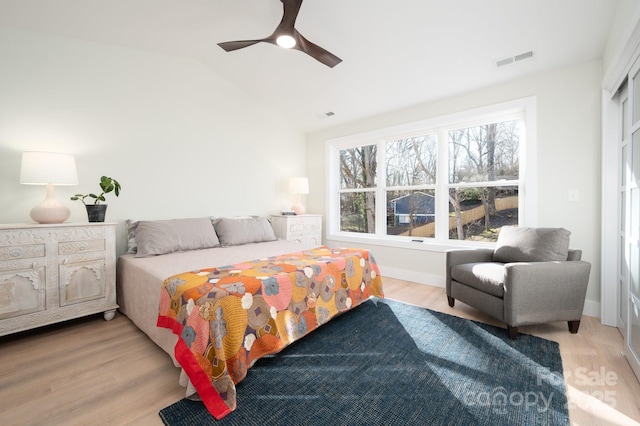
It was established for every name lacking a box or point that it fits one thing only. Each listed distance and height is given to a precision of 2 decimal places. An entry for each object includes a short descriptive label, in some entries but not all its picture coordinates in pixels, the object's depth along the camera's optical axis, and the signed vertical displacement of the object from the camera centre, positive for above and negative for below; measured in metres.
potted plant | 2.74 +0.10
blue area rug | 1.47 -1.03
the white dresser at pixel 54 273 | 2.26 -0.52
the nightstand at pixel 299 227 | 4.43 -0.27
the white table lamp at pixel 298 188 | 4.71 +0.36
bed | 1.61 -0.58
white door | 1.84 -0.15
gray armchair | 2.24 -0.60
